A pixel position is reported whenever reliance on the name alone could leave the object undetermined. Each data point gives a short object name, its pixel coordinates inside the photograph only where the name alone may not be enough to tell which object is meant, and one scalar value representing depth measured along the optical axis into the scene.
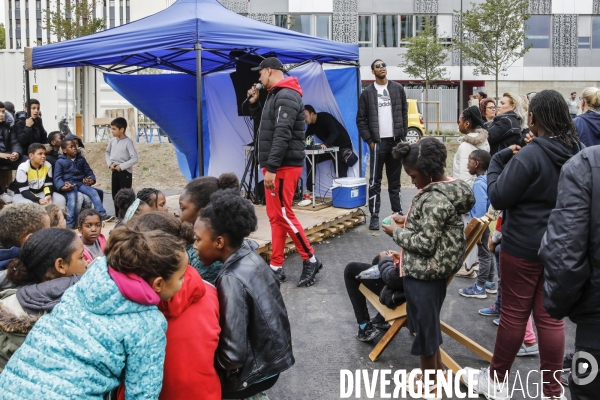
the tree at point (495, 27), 22.05
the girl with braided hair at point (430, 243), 3.35
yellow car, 18.98
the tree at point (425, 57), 25.08
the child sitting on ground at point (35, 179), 7.54
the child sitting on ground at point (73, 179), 8.08
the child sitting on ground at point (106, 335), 1.96
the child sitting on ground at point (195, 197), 3.61
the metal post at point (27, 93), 7.75
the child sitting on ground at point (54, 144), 8.25
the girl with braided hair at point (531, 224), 3.14
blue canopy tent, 6.46
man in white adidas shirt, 7.88
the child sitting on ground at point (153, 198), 4.54
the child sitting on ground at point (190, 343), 2.25
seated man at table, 9.20
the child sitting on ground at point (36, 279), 2.37
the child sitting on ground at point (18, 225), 3.26
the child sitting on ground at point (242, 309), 2.42
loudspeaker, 8.79
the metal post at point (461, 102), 26.79
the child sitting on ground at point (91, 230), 4.38
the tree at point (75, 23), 18.16
